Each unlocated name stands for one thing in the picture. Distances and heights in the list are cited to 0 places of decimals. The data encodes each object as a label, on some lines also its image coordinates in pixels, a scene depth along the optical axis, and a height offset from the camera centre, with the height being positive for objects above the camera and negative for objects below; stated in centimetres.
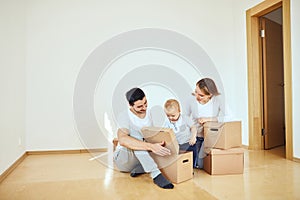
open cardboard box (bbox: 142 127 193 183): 192 -44
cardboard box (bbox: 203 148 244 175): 215 -51
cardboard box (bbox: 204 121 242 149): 214 -29
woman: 233 -5
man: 195 -33
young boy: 222 -23
